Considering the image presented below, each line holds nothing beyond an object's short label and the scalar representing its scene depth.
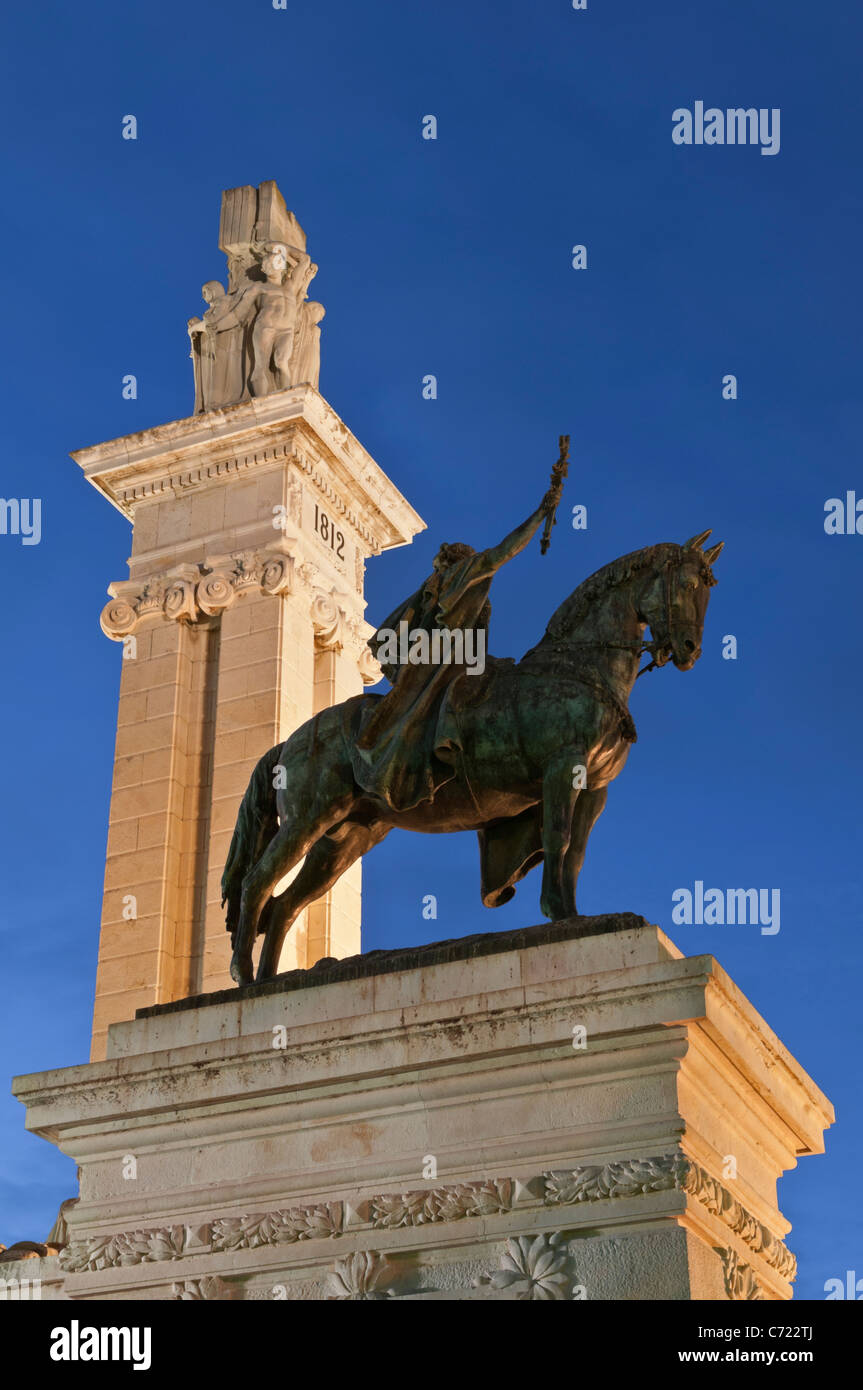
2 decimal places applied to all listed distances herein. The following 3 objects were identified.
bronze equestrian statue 12.46
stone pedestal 10.45
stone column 21.97
